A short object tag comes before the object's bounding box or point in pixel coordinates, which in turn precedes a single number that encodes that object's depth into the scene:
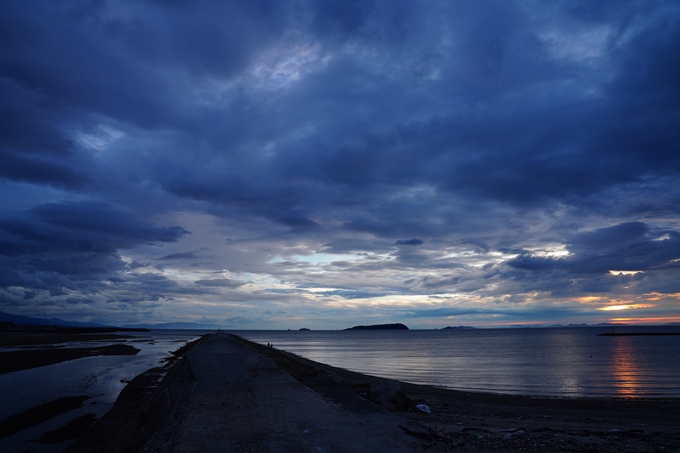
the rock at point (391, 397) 12.15
